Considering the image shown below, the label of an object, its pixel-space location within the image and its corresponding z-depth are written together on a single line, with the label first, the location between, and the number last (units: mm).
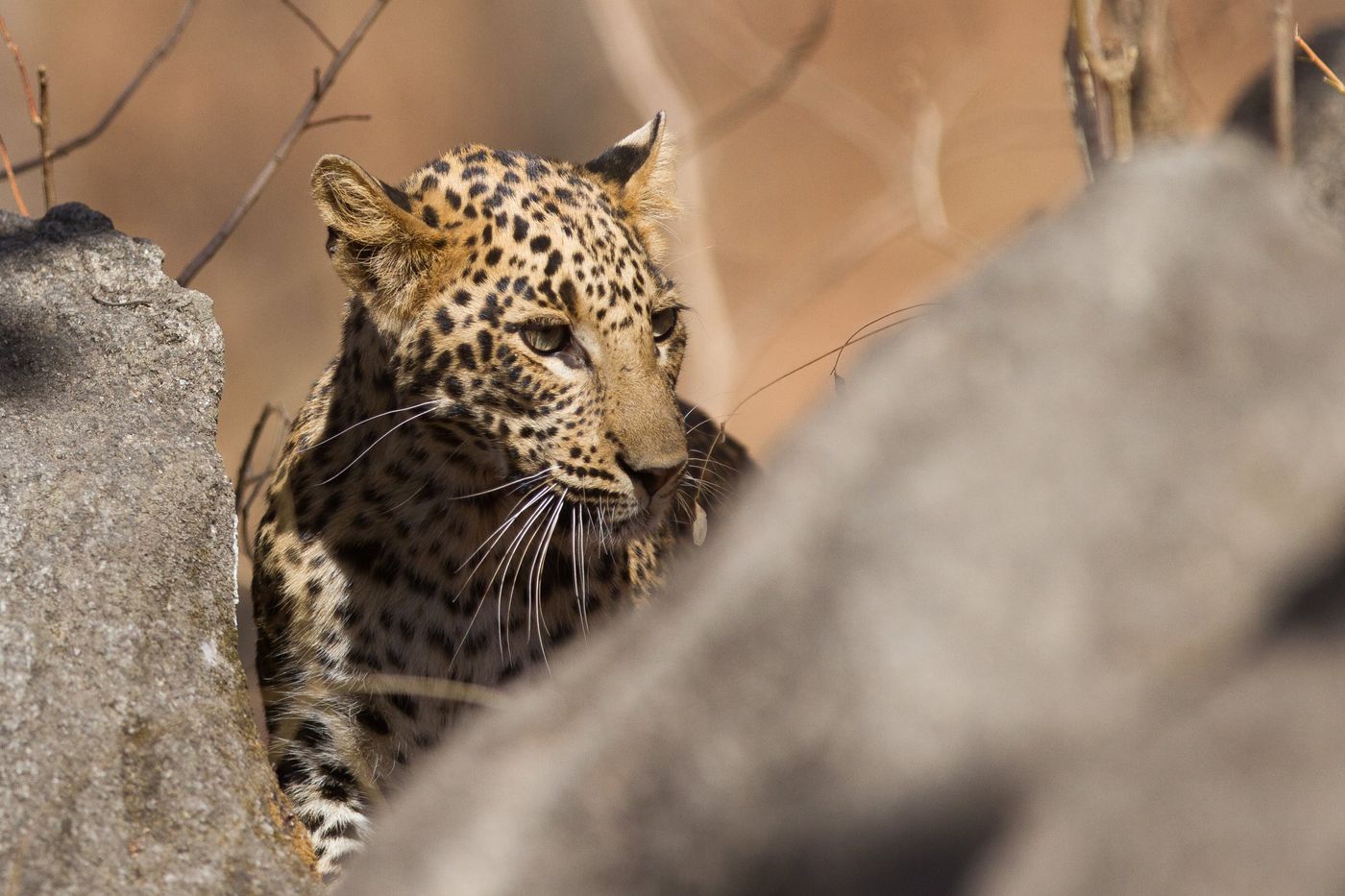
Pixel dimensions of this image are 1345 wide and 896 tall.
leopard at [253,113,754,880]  8297
